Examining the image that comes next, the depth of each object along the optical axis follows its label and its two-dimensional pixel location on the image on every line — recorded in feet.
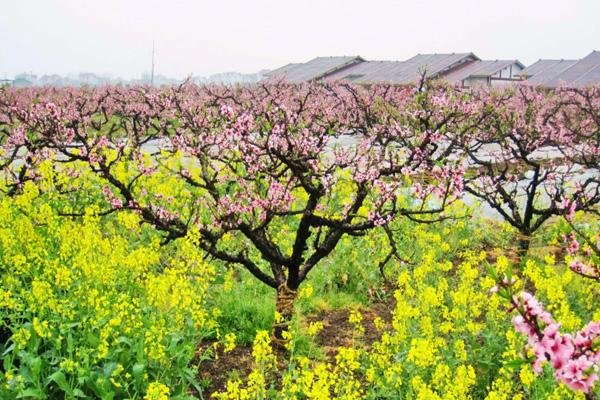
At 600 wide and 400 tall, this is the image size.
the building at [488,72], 178.09
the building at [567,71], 153.92
